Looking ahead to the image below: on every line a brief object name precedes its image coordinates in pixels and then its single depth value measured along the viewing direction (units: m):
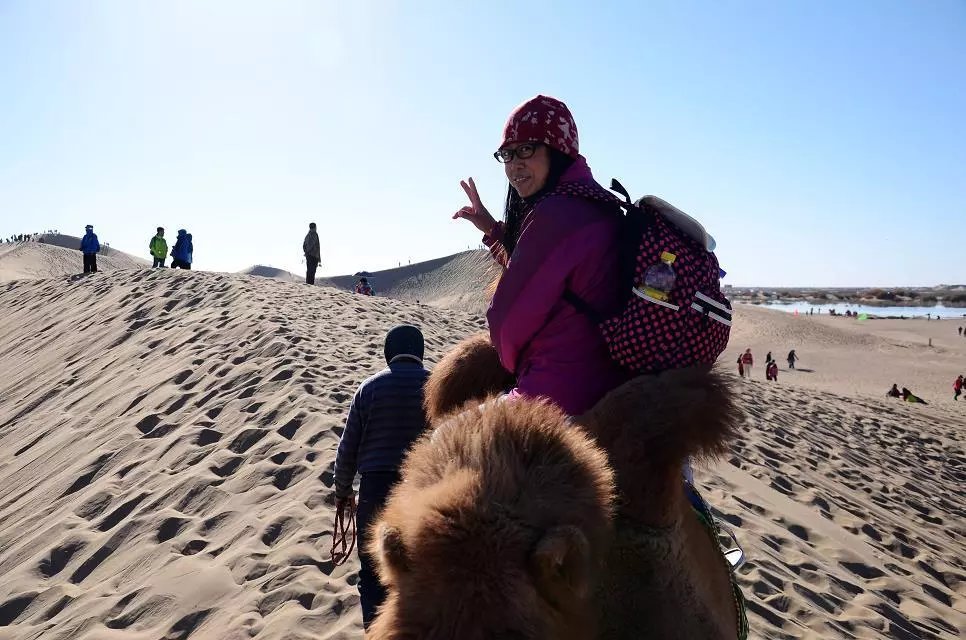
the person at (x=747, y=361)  26.78
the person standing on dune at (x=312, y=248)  18.12
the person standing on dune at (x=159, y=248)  19.75
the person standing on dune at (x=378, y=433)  3.62
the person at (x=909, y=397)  20.58
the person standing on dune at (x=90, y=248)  20.45
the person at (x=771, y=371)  24.47
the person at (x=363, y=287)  20.60
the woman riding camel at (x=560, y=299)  1.51
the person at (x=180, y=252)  19.52
